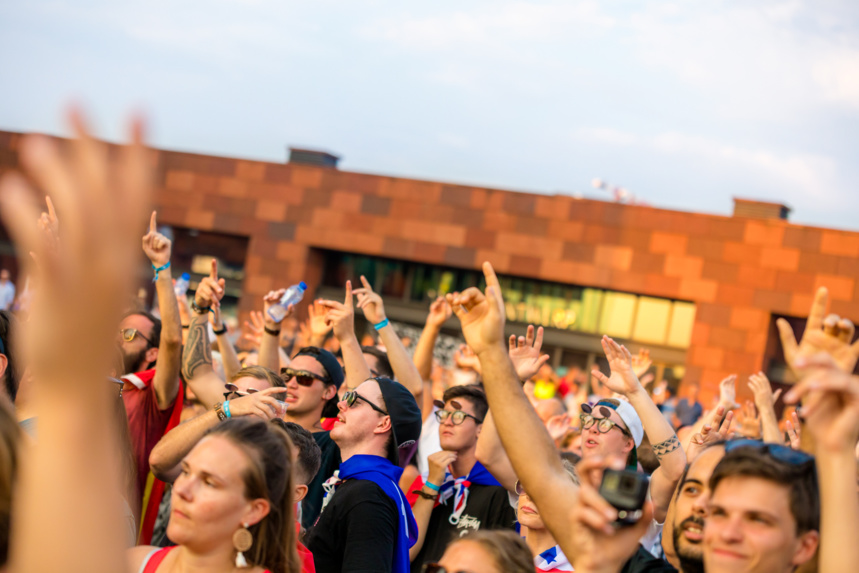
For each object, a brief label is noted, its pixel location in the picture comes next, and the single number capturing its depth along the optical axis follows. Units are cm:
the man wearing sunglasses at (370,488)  350
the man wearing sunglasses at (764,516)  202
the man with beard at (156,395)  454
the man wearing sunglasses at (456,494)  445
